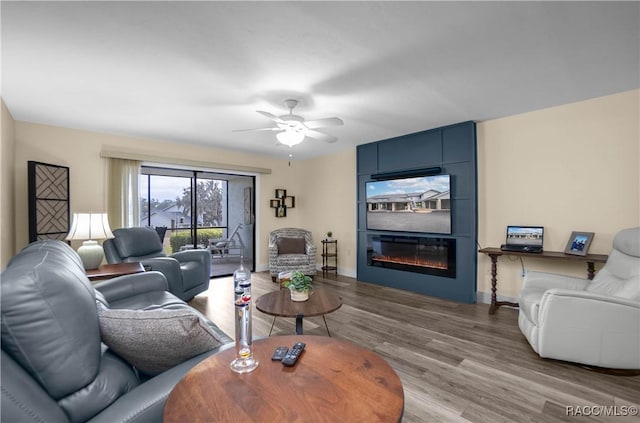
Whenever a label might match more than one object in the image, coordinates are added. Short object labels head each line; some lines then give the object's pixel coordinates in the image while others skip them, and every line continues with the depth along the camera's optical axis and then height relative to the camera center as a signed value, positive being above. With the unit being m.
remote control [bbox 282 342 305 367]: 1.16 -0.61
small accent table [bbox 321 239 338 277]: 5.66 -0.87
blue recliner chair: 3.43 -0.61
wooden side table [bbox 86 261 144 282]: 2.75 -0.60
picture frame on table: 3.00 -0.36
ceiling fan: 2.79 +0.88
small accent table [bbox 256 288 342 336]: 2.26 -0.80
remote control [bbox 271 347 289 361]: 1.21 -0.62
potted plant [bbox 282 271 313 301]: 2.50 -0.67
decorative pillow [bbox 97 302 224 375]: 1.10 -0.49
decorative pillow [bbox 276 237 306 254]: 5.50 -0.66
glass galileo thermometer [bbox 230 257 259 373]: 1.16 -0.51
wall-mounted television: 4.08 +0.09
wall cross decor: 6.29 +0.19
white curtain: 4.32 +0.29
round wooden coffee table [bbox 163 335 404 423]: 0.88 -0.63
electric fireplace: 4.10 -0.68
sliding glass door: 5.05 +0.00
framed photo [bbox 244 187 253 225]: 6.20 +0.13
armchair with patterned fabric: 5.17 -0.77
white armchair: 2.15 -0.87
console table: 2.89 -0.51
